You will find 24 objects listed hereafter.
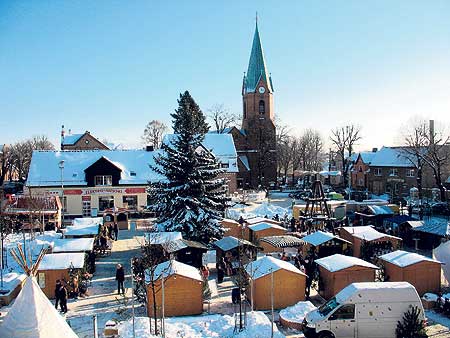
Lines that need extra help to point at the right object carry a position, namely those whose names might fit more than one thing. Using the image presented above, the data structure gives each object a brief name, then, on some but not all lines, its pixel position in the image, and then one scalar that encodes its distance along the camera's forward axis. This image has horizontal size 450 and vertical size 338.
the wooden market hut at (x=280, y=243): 22.16
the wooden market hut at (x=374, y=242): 22.55
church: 63.00
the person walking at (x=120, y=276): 18.16
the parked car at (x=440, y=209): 36.94
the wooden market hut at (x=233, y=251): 20.70
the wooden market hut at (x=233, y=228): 28.02
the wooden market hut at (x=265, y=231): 25.98
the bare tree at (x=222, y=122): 72.88
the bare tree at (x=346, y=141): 62.06
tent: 10.91
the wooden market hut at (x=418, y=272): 17.39
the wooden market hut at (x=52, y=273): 17.58
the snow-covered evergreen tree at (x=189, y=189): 26.09
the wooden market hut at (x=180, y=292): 15.73
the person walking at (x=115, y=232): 29.69
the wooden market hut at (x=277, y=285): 16.19
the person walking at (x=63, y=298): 15.92
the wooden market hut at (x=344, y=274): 16.72
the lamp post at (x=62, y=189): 36.27
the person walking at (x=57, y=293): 16.05
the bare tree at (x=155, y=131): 82.38
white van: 13.10
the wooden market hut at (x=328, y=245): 21.81
